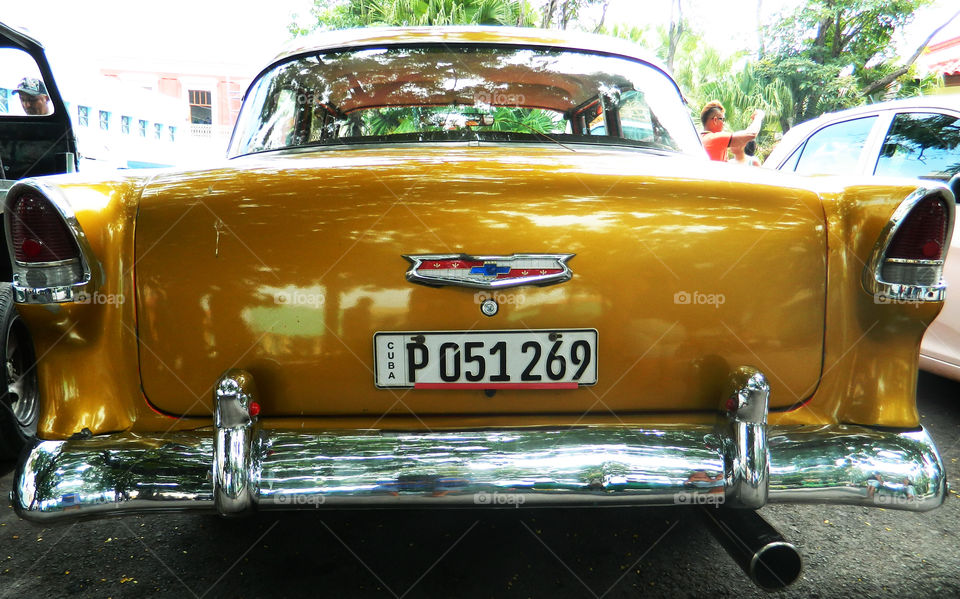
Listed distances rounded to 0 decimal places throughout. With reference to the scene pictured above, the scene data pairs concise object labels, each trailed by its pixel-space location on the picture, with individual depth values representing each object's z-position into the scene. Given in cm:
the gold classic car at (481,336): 162
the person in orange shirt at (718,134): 592
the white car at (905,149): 363
